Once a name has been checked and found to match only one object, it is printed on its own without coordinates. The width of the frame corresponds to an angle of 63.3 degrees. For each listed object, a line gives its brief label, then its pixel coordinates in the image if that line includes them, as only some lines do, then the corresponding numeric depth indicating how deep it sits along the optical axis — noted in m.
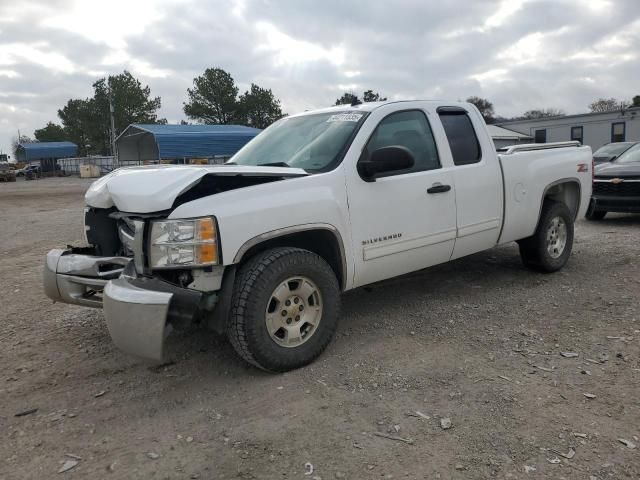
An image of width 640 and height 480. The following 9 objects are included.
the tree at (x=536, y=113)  63.53
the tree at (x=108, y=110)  67.38
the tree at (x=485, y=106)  68.29
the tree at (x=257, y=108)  66.81
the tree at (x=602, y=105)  67.28
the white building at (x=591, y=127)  33.03
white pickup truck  3.14
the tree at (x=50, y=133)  87.96
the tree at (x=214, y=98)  66.31
